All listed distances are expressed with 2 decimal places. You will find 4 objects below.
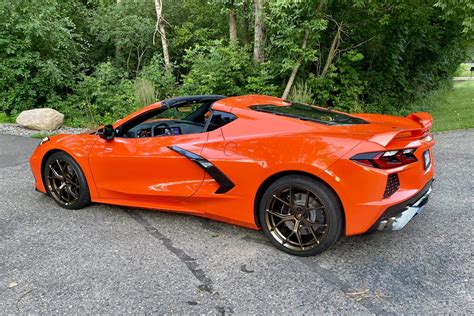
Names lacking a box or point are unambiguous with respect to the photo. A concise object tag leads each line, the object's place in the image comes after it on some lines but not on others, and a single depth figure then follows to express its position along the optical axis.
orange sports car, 2.91
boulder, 9.40
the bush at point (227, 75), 10.02
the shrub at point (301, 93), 9.72
